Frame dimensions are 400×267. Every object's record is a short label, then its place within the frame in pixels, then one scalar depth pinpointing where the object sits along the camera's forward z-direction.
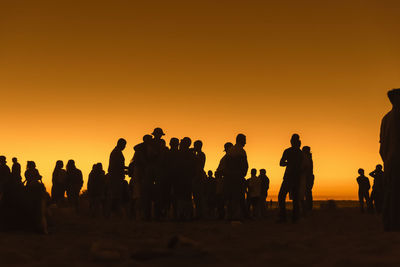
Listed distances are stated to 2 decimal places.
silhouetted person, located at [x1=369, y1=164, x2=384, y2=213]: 16.62
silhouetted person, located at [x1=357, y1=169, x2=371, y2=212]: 18.53
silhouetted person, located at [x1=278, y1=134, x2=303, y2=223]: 10.95
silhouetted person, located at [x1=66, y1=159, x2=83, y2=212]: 16.12
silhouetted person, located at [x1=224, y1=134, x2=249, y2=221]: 11.36
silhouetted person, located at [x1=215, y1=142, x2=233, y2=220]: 12.63
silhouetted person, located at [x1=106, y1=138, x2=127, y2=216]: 12.07
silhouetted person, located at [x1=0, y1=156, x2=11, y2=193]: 13.59
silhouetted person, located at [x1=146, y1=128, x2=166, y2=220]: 11.43
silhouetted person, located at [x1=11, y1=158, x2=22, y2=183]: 15.51
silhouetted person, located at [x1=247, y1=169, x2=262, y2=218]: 14.89
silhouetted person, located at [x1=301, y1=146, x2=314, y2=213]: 13.60
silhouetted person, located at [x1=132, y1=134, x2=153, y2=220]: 11.45
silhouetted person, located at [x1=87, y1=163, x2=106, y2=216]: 15.01
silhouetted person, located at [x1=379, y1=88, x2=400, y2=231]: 7.94
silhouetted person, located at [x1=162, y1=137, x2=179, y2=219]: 11.43
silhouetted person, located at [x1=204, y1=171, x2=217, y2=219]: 15.17
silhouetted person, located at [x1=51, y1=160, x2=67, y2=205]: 16.16
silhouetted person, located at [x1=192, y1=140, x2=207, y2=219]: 12.25
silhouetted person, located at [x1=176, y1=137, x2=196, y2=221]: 11.44
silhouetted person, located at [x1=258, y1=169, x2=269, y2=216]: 15.80
